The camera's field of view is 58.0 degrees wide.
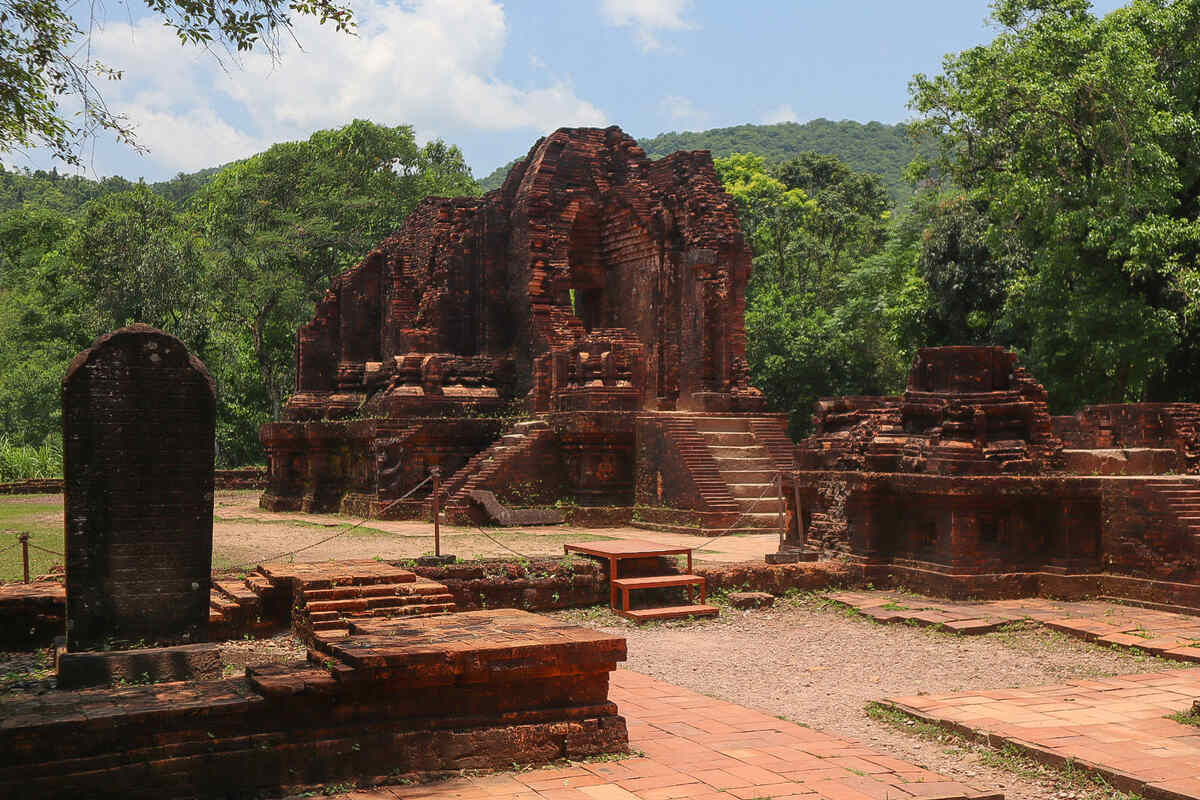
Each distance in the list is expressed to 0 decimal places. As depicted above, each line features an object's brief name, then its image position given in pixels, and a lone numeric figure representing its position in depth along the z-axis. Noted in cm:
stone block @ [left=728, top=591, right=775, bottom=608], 974
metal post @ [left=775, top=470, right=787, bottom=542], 1120
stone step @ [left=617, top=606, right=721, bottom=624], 911
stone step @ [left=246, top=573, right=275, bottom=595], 818
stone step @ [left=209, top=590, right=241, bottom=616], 774
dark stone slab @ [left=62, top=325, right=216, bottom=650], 579
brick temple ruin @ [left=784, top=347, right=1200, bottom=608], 941
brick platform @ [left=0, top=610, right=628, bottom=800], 425
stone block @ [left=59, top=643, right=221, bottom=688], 566
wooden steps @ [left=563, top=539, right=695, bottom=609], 952
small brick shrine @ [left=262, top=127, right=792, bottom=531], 1620
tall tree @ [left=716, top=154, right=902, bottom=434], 2986
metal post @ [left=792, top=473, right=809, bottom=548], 1104
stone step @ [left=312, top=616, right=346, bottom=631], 627
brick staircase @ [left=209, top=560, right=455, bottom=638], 675
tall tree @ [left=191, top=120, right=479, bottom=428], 3172
